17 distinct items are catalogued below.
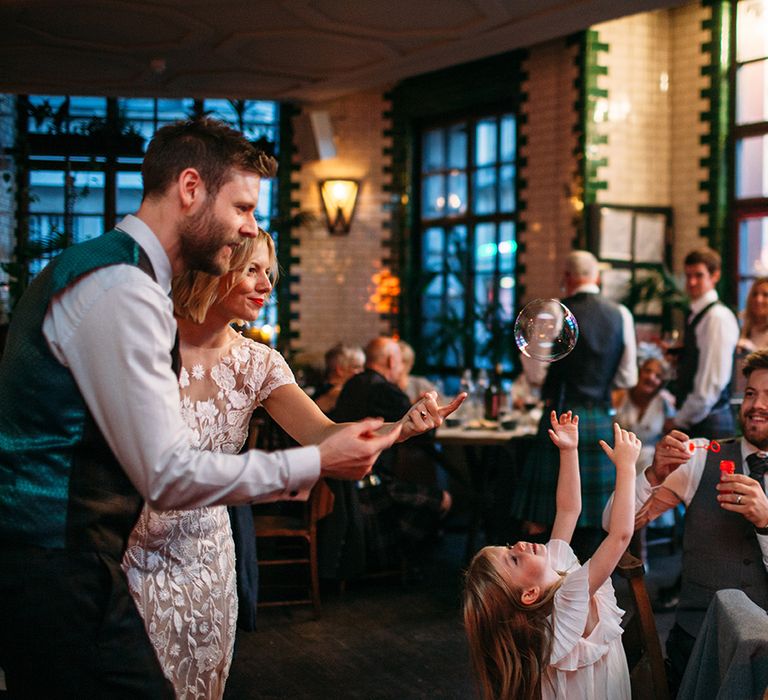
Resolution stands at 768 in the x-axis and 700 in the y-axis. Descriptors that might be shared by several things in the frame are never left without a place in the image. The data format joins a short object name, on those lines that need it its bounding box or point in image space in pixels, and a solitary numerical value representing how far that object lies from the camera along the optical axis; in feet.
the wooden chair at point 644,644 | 7.19
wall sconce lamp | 26.63
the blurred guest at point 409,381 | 19.17
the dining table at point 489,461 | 17.47
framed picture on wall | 21.40
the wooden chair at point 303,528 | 14.79
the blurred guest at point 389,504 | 16.06
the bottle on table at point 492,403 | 18.98
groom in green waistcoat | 4.59
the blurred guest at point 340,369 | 17.49
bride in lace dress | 6.67
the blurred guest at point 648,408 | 18.63
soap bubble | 9.41
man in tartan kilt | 15.23
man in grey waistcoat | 7.83
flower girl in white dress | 7.00
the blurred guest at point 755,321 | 16.30
